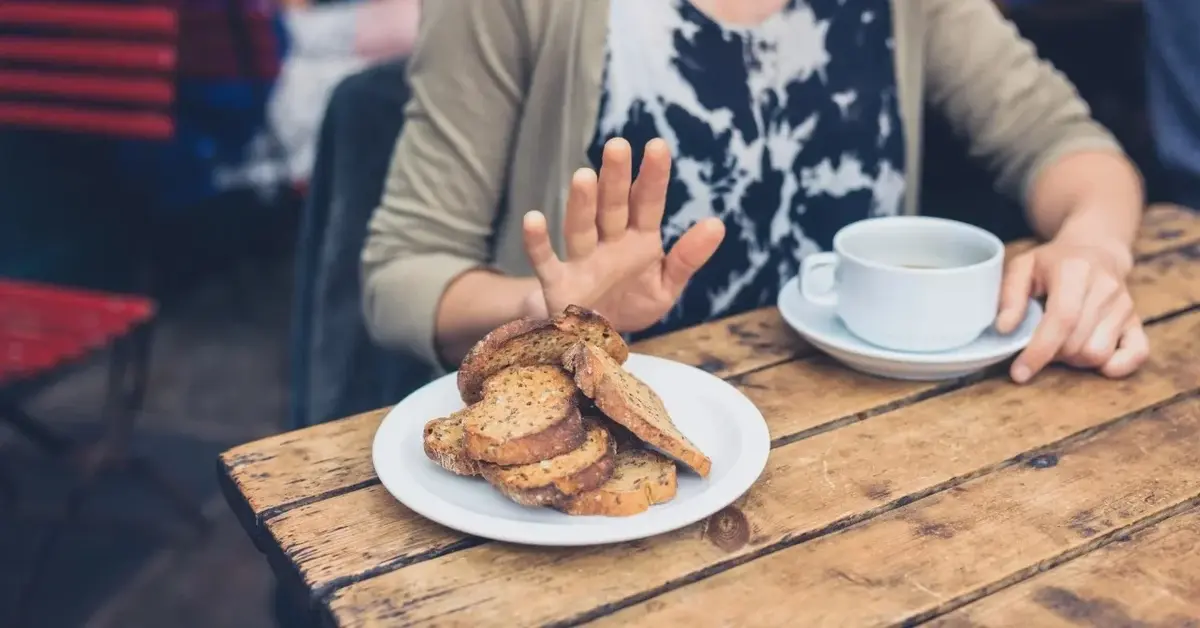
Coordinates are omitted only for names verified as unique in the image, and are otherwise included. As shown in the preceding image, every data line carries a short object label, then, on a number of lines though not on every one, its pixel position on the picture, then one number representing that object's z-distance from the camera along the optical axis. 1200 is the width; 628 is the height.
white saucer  0.92
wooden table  0.66
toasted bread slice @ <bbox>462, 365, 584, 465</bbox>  0.74
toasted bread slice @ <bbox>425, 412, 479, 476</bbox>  0.76
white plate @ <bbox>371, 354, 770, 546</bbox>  0.70
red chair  1.86
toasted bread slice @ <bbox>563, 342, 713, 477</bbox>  0.75
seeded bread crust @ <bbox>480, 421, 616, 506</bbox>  0.72
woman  1.15
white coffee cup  0.90
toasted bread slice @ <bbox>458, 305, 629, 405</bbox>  0.83
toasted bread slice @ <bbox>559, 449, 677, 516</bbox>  0.72
